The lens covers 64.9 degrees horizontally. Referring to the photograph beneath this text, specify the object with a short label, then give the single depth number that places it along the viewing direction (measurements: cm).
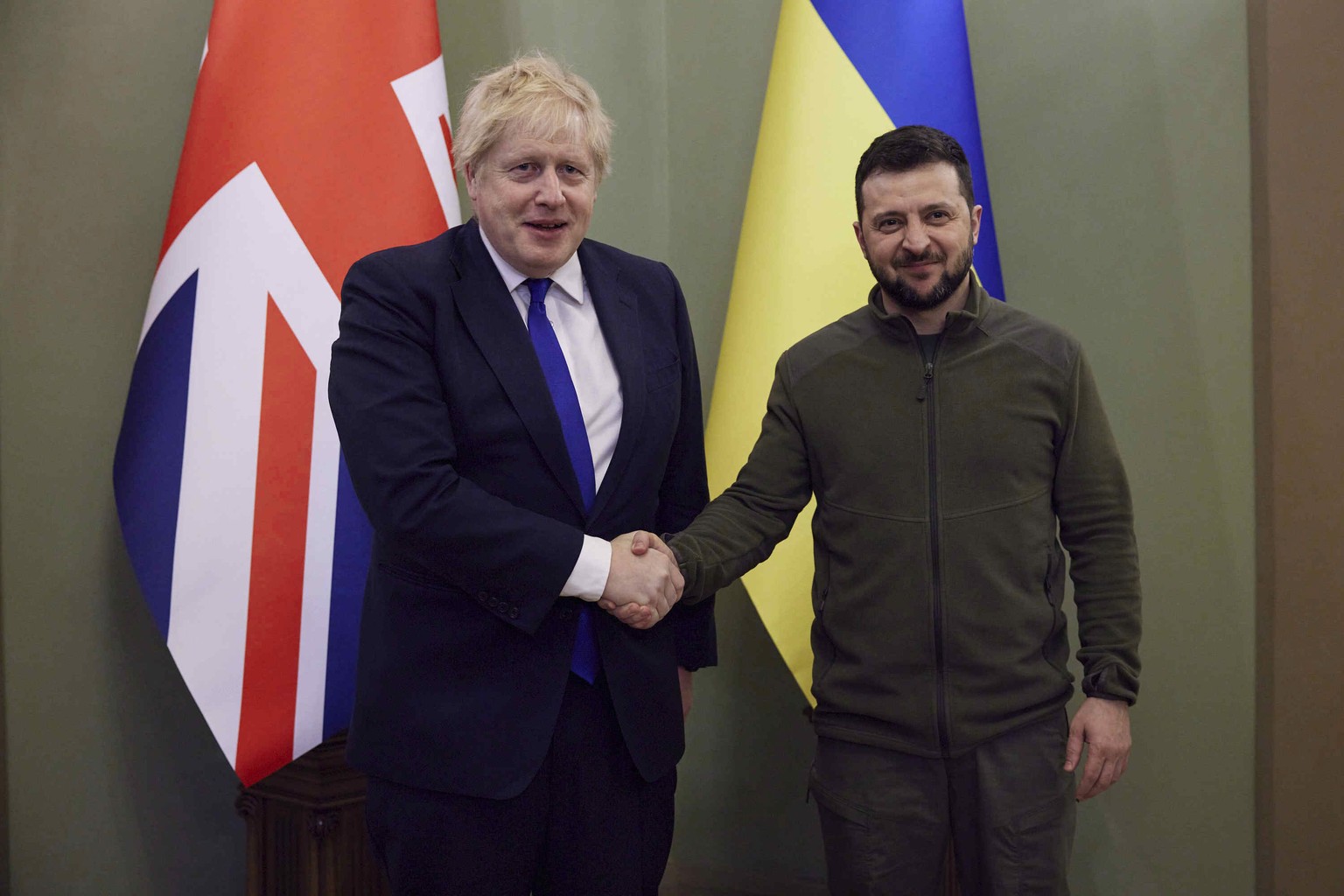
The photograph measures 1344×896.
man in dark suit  127
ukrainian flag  197
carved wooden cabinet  174
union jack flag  160
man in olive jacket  144
